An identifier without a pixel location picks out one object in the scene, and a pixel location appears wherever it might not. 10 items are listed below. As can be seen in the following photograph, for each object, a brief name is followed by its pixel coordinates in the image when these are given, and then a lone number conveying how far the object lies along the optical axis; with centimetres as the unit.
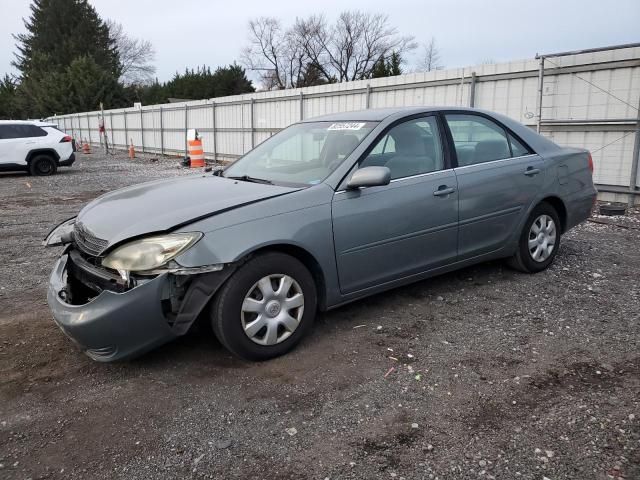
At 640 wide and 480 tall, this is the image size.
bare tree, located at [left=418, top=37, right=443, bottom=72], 4825
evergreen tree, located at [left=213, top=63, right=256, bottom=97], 5278
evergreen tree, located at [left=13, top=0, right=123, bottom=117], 5625
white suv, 1498
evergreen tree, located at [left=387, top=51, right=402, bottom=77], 3892
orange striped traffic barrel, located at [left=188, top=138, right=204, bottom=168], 1432
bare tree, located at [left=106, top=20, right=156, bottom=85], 6934
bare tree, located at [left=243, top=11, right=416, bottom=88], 5406
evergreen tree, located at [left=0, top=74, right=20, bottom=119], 5991
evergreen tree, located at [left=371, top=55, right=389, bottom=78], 3967
